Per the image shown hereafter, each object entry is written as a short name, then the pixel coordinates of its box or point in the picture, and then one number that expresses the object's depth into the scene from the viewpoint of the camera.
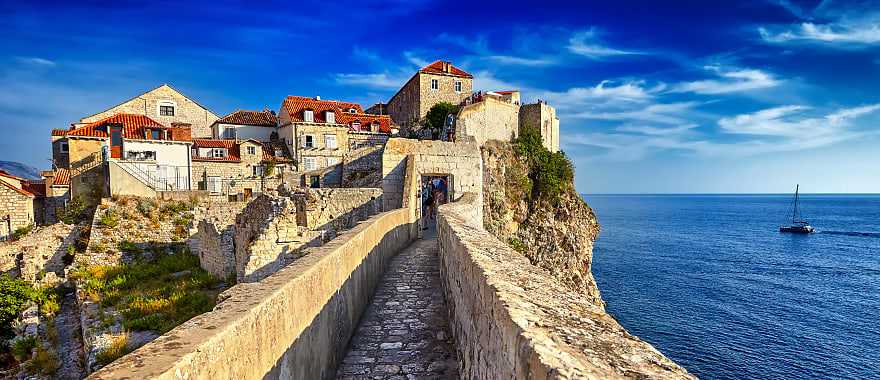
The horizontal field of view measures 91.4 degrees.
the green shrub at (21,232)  24.42
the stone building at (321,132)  37.22
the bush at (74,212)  24.85
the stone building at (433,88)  43.53
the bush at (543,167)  35.81
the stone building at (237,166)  32.66
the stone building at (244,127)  39.84
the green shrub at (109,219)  21.42
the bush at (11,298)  15.28
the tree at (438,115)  40.50
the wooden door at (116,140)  28.44
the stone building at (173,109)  40.84
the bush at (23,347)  12.92
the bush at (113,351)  8.91
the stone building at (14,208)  25.89
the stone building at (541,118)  38.34
